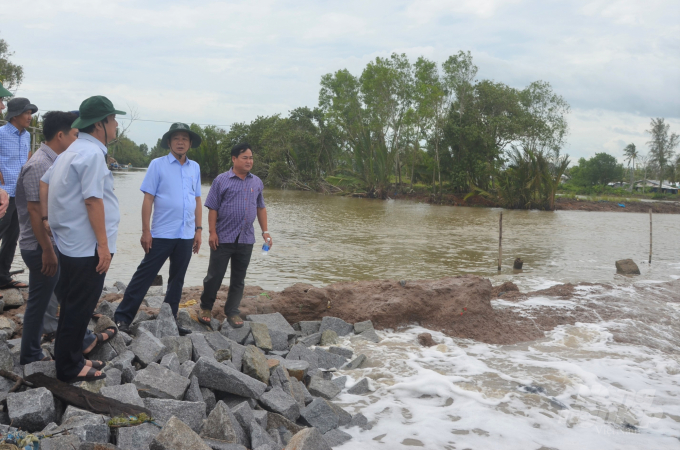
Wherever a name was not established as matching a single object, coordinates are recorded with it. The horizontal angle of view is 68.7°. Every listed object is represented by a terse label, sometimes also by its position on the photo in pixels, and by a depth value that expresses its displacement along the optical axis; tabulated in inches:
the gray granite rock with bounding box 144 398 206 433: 115.7
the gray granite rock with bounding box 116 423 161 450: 101.7
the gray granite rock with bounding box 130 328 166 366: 139.3
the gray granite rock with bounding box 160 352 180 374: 135.0
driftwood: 111.7
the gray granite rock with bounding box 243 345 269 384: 149.9
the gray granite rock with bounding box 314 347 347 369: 183.8
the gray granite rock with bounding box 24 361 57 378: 122.3
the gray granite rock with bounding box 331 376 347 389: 166.0
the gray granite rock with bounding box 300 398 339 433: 136.6
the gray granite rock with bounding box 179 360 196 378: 136.0
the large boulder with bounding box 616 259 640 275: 442.9
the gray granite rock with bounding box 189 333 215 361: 155.4
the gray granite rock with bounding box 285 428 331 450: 111.8
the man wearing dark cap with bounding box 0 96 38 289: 184.4
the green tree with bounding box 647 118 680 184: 2527.1
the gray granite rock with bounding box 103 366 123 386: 124.7
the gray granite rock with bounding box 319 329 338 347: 209.2
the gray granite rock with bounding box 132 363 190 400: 124.4
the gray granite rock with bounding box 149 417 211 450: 101.4
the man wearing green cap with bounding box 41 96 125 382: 113.3
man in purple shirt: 190.1
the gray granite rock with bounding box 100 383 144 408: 115.6
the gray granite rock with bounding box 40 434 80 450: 93.7
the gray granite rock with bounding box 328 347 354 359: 195.3
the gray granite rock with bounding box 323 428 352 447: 130.3
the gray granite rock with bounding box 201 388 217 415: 133.1
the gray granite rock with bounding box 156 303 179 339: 162.4
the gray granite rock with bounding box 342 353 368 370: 185.0
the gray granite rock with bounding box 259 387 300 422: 135.5
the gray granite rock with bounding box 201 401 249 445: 114.6
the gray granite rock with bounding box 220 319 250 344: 185.6
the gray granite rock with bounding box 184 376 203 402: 128.9
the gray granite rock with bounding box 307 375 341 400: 158.0
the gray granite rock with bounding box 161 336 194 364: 148.5
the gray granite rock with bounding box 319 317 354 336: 222.5
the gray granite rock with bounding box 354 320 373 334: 225.5
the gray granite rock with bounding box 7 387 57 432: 104.1
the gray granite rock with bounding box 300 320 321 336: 222.4
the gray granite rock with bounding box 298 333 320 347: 205.9
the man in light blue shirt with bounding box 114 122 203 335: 165.0
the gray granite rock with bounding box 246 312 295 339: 209.5
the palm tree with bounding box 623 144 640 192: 3105.3
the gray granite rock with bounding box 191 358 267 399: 134.6
